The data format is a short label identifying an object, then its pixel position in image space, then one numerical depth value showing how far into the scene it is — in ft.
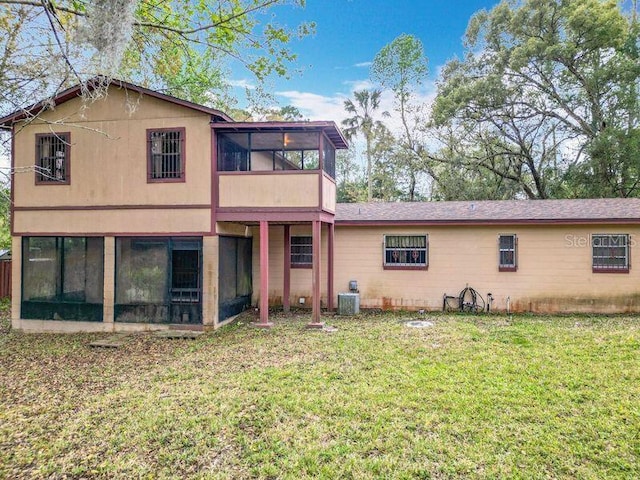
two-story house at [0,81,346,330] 29.48
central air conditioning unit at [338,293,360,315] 34.73
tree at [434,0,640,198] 55.16
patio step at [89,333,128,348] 25.95
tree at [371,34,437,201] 75.72
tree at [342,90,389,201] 84.74
